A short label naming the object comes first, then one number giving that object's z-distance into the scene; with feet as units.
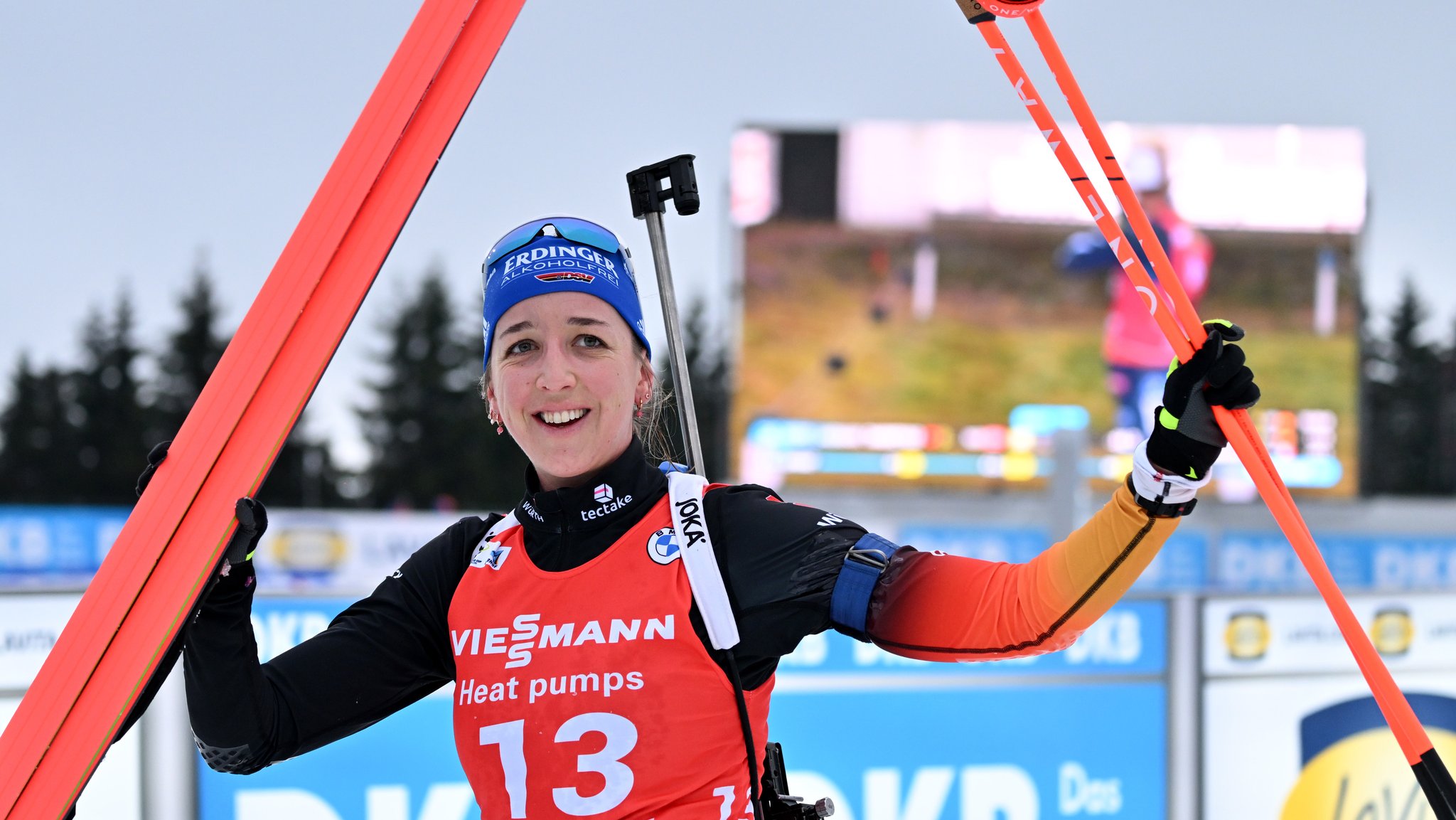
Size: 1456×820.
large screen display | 62.90
